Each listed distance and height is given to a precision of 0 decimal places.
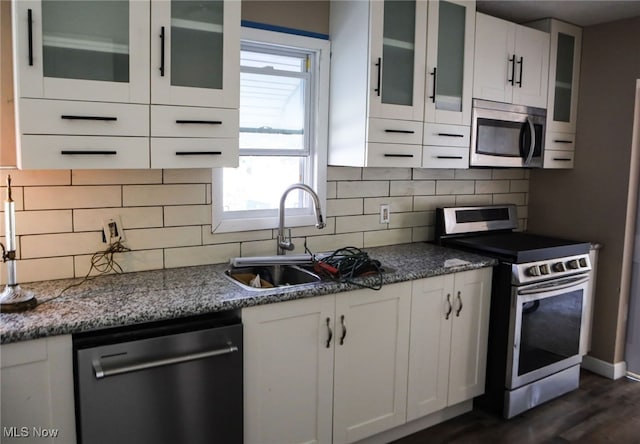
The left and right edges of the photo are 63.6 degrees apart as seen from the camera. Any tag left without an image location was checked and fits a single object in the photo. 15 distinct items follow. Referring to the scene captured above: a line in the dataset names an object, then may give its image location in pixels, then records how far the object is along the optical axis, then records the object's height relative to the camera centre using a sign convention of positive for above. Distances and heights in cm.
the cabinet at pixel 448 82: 277 +52
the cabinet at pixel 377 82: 257 +48
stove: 278 -74
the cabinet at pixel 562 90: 334 +60
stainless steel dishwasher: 168 -74
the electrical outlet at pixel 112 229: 223 -27
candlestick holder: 173 -38
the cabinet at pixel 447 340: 255 -84
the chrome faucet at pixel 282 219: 240 -22
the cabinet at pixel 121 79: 177 +33
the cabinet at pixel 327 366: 205 -83
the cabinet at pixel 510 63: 298 +70
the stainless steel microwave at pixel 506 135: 303 +27
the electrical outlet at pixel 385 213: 309 -23
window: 260 +20
